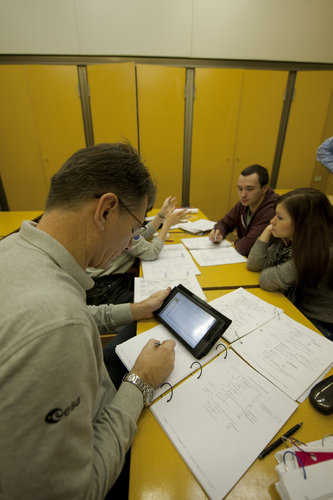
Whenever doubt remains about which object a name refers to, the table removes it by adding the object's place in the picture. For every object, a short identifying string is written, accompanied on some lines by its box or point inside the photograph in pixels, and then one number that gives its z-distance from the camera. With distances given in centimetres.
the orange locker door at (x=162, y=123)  290
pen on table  50
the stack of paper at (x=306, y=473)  42
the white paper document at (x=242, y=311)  84
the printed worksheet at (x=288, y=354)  66
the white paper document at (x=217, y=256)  139
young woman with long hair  106
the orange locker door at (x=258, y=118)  305
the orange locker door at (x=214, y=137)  300
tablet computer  73
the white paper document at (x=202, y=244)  158
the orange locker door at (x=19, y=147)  285
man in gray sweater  33
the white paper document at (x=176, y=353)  67
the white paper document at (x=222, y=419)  48
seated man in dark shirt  163
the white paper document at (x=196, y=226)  186
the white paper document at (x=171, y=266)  123
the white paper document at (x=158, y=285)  106
